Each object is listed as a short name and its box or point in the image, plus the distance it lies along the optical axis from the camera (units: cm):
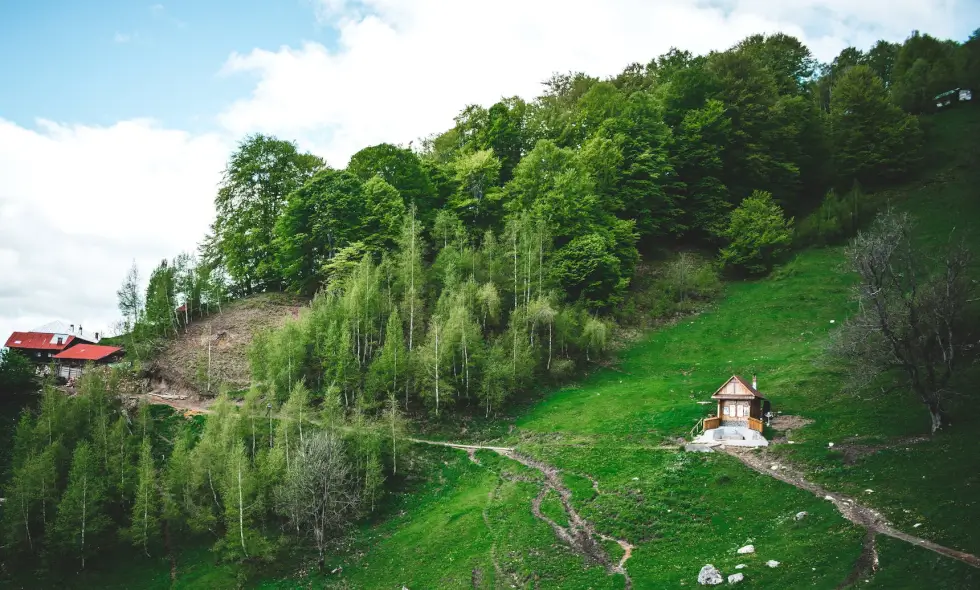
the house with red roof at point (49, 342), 7712
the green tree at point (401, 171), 7800
